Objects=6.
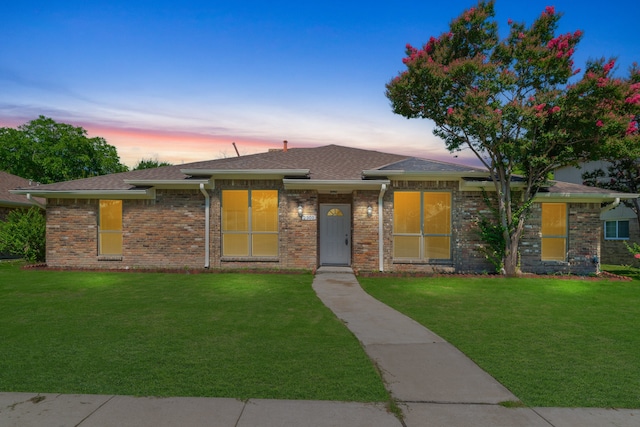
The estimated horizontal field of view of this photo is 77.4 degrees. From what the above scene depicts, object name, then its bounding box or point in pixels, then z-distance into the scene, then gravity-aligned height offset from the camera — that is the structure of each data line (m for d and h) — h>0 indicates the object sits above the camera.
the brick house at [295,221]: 13.33 -0.28
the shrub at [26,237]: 15.43 -1.05
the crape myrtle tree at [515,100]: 11.03 +3.30
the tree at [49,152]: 37.31 +5.58
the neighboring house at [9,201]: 19.03 +0.44
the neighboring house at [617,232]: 19.48 -0.81
